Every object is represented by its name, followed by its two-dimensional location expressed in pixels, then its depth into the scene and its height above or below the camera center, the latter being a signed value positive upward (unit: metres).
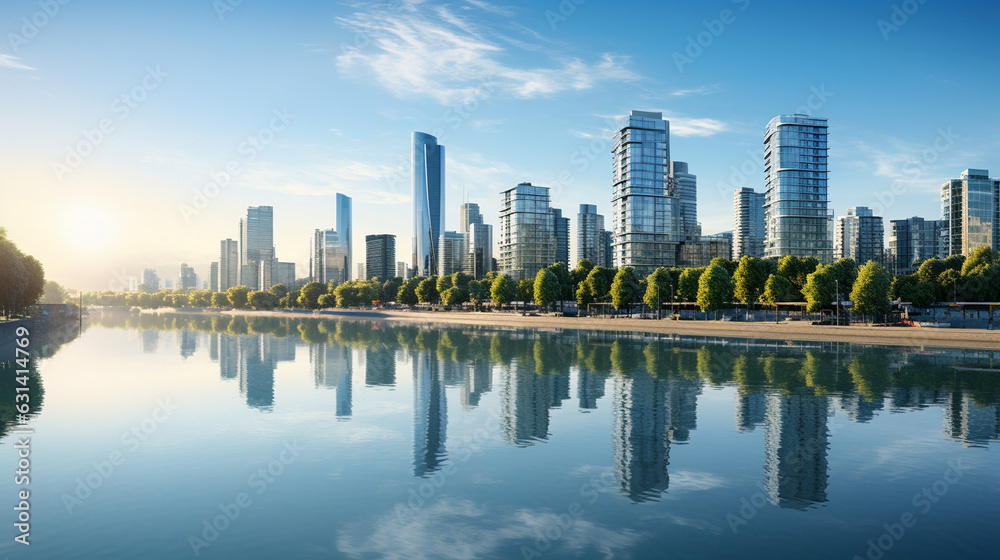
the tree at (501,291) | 164.62 -3.87
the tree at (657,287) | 131.88 -2.26
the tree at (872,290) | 86.06 -1.99
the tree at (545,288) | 150.88 -2.82
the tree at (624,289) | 131.25 -2.78
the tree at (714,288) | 109.94 -2.13
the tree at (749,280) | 113.44 -0.62
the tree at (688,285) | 127.44 -1.77
